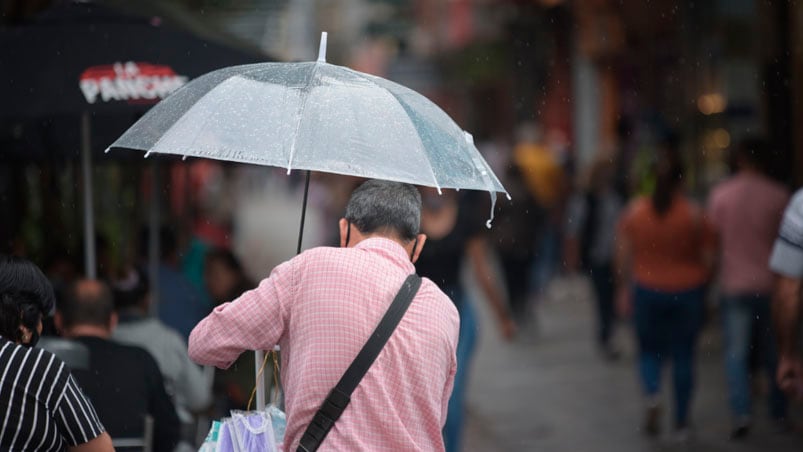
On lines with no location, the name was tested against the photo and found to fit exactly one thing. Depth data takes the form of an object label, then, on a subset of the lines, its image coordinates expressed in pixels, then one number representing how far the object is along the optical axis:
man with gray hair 6.53
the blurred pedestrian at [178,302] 15.37
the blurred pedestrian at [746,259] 15.49
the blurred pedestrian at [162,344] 11.16
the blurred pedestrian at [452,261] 13.69
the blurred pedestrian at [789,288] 11.05
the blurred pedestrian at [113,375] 9.33
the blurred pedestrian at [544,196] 28.11
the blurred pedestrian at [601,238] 22.95
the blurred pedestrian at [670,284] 15.46
